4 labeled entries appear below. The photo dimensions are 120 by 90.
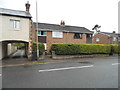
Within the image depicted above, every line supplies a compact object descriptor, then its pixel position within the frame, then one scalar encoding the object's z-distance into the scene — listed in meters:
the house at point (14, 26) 11.35
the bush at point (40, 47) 12.28
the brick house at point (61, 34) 18.59
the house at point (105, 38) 30.54
